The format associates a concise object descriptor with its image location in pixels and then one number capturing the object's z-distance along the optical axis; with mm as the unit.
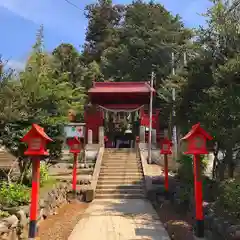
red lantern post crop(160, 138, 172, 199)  9346
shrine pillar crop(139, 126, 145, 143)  15979
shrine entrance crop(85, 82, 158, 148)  17397
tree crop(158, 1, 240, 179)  6334
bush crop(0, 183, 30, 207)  6030
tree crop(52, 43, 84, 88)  23448
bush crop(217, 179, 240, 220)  4445
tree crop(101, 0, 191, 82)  23036
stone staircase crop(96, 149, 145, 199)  9819
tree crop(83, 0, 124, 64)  32598
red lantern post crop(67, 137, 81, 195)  9971
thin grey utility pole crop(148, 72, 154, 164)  13707
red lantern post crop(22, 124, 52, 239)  5108
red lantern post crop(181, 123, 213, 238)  5152
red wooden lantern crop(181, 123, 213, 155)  5204
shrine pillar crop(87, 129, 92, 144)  15942
